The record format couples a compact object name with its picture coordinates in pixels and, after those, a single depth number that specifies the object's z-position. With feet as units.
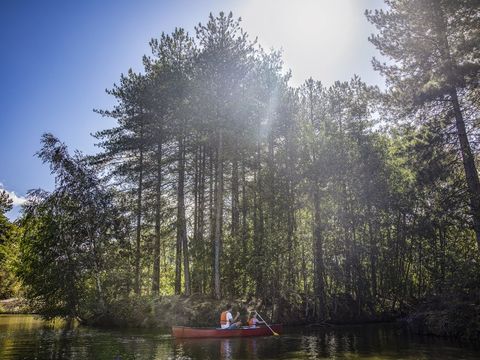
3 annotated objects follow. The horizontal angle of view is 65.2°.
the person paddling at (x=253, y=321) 67.51
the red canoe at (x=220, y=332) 60.08
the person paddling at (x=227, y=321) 64.18
